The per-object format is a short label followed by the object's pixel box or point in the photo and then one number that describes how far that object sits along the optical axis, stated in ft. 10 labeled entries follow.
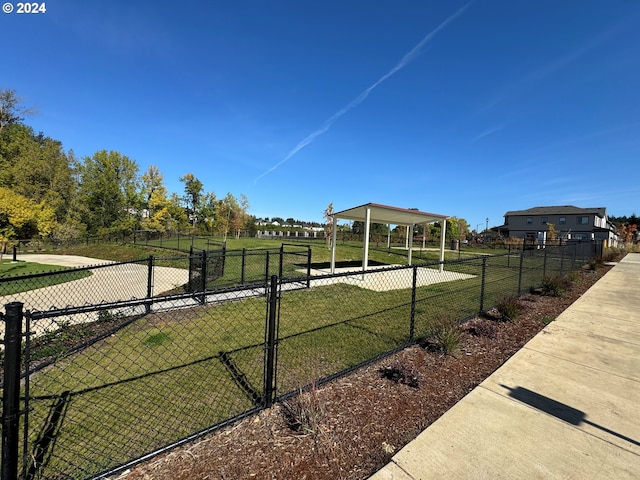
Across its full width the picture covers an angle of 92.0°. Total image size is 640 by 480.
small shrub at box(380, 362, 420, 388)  10.66
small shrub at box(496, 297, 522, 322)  18.42
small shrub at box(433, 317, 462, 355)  13.34
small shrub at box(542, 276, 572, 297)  25.57
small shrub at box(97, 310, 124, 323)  17.07
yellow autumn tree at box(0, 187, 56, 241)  59.31
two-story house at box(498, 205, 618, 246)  154.50
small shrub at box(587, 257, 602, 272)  42.77
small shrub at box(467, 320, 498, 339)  15.89
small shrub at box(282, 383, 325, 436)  7.93
